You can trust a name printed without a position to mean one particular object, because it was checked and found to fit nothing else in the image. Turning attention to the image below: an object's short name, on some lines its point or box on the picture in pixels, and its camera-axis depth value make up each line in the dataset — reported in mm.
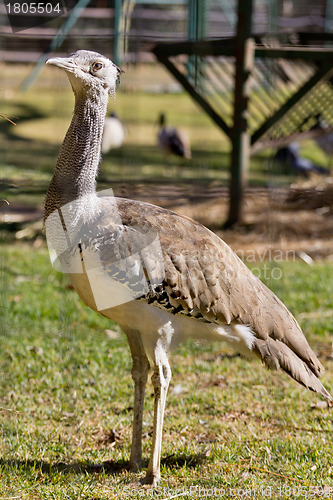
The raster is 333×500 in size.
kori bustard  5785
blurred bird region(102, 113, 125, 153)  17891
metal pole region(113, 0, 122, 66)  10812
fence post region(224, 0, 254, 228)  12805
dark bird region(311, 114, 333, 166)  20656
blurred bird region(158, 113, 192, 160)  19797
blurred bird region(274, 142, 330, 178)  19266
